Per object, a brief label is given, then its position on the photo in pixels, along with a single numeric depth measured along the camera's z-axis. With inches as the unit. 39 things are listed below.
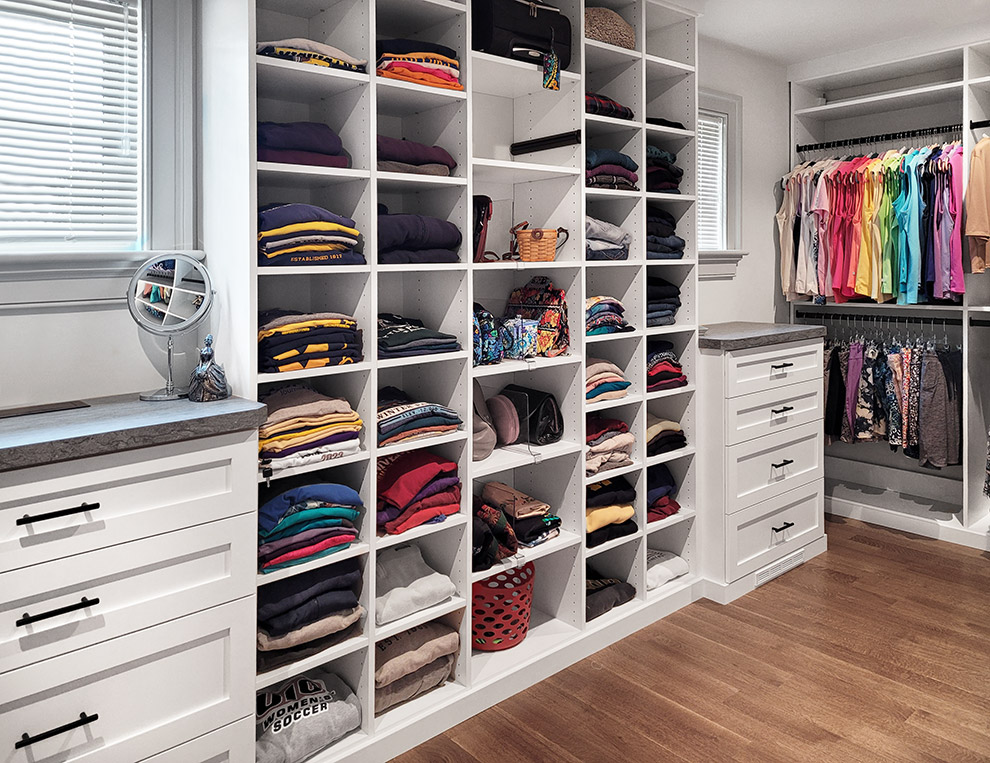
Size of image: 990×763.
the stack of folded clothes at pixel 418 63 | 87.8
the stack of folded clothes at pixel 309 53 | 78.6
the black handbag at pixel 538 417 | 110.1
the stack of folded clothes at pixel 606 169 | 113.6
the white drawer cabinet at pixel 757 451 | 127.3
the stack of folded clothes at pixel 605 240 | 112.5
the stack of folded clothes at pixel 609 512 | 114.4
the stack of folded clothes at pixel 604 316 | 113.7
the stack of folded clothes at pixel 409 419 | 89.0
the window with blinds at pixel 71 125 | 76.9
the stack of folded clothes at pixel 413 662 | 90.0
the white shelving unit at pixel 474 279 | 85.0
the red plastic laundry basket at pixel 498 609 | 104.9
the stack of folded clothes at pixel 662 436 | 124.9
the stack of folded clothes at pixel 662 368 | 123.9
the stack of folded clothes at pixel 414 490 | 90.8
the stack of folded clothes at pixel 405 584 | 89.8
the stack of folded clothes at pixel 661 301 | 123.4
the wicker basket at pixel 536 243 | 104.0
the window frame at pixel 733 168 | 160.1
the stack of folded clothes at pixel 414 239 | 88.0
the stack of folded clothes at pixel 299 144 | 79.4
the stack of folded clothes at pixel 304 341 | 79.4
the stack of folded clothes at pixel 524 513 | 107.0
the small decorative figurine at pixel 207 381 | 77.9
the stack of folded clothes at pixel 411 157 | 88.6
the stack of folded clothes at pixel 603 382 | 113.8
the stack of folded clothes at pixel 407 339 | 89.2
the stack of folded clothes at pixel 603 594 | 115.3
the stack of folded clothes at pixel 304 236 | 78.5
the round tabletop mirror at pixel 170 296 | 78.3
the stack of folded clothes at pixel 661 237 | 121.6
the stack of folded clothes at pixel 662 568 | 125.3
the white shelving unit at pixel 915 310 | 150.8
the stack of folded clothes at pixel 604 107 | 111.0
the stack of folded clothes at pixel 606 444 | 113.8
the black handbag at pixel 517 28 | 97.0
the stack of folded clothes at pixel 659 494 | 125.9
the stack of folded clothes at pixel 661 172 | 121.8
